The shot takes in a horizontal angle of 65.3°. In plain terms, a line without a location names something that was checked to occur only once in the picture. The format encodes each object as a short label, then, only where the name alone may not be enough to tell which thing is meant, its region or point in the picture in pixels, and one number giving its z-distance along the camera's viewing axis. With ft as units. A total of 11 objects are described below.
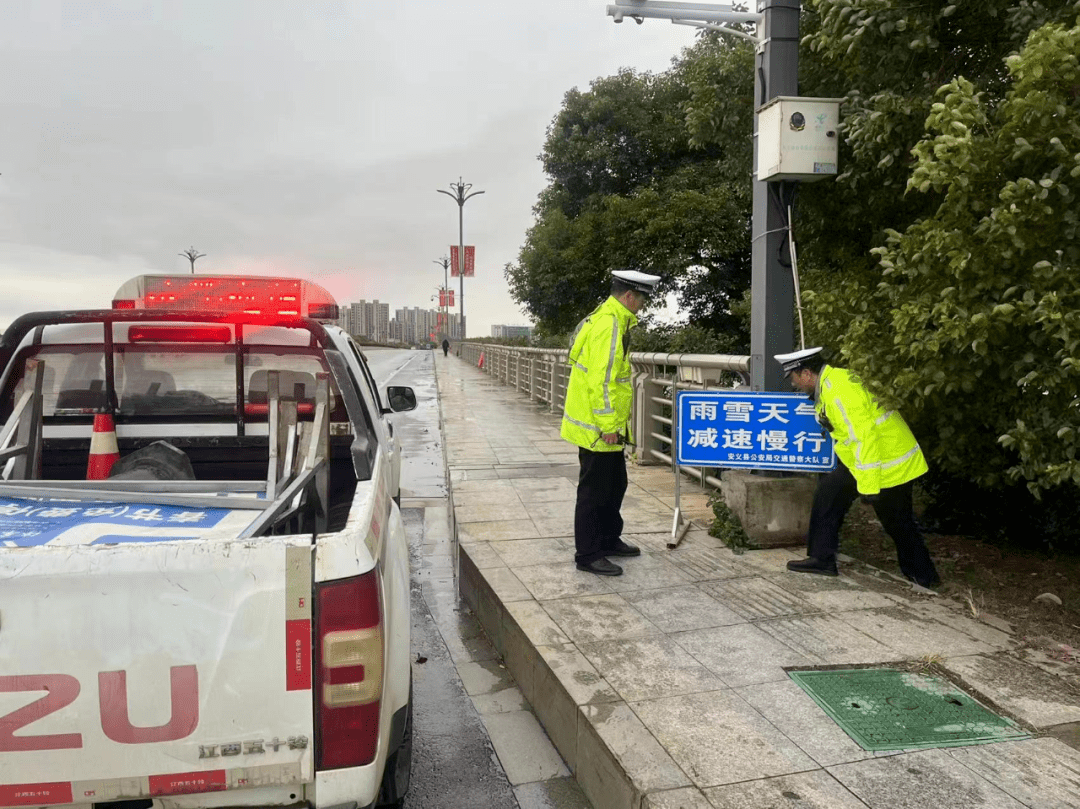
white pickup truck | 5.83
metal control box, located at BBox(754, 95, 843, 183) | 17.69
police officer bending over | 15.60
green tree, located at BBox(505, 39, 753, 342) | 55.67
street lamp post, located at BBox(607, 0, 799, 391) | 18.40
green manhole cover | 10.05
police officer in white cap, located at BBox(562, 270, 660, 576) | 16.42
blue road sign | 18.37
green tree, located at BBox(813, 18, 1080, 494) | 11.83
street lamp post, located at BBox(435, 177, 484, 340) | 156.76
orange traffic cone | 12.49
